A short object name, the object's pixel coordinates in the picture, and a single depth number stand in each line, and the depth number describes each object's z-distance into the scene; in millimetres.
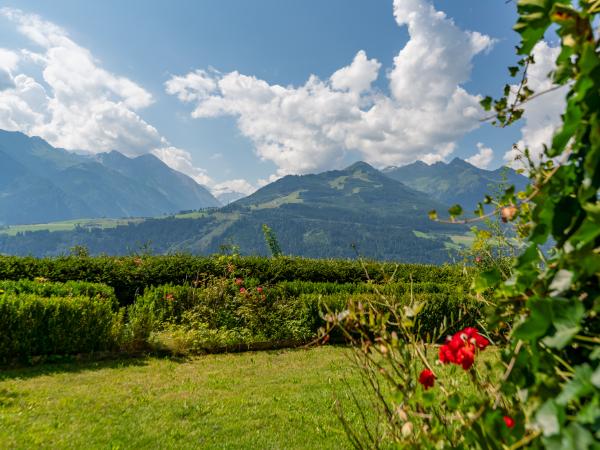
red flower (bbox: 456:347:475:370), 1921
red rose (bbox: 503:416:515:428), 1321
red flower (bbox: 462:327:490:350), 2166
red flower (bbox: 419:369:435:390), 1926
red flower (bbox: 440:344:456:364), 2051
